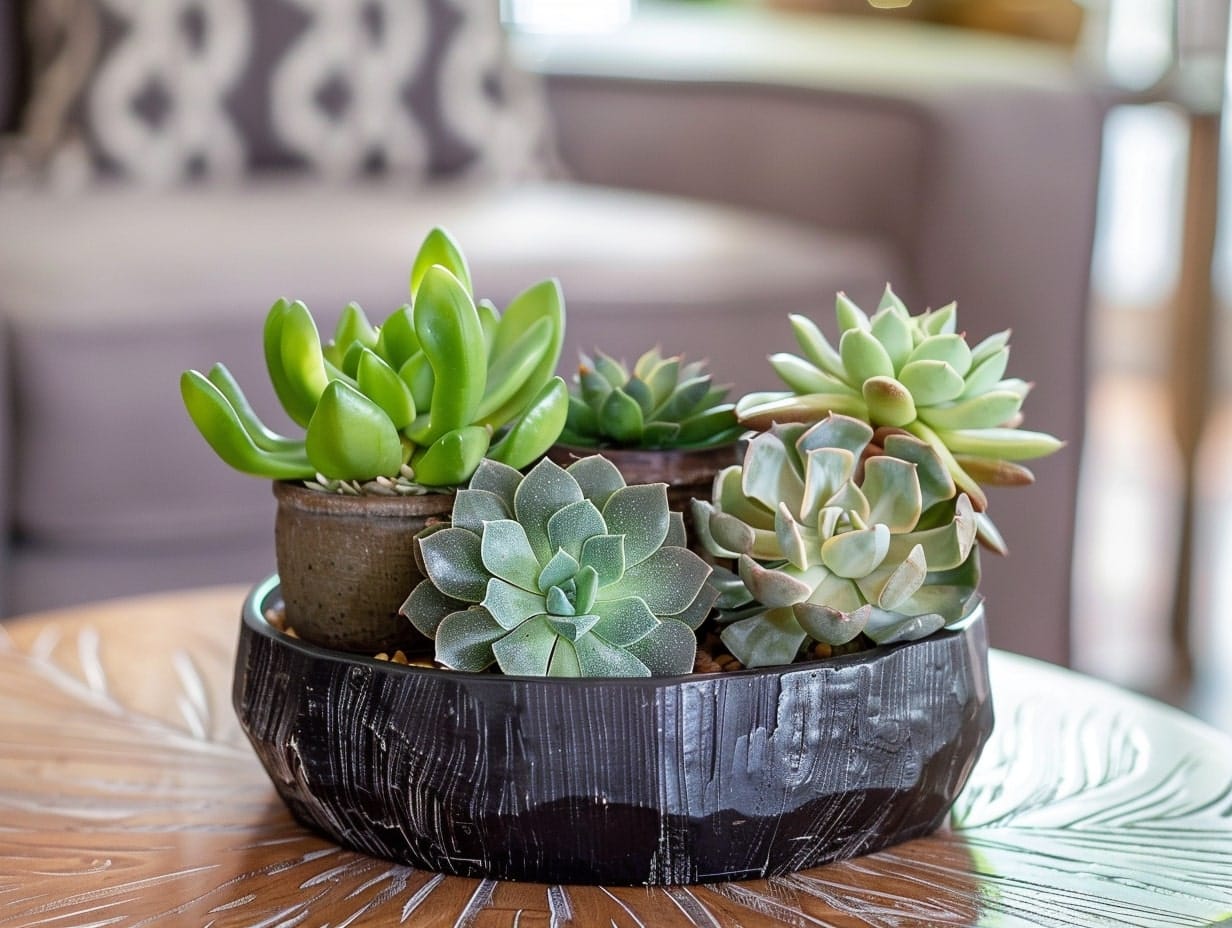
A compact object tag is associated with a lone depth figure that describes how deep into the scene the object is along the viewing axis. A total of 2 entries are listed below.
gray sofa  1.21
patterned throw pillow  1.58
